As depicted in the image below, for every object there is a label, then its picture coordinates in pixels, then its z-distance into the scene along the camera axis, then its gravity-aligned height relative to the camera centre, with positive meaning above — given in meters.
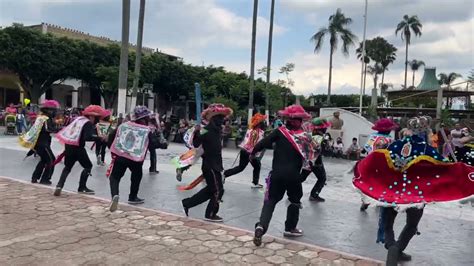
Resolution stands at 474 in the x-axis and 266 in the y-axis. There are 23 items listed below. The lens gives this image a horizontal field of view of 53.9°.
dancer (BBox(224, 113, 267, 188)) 9.16 -0.39
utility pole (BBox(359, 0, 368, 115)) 24.29 +2.99
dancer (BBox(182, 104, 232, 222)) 6.34 -0.57
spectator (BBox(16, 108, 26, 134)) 21.17 -0.64
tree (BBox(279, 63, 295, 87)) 30.19 +3.55
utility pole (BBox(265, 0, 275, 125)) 24.42 +4.12
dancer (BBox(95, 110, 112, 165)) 8.35 -0.41
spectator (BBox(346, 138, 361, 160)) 16.71 -0.85
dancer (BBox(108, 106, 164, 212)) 6.86 -0.44
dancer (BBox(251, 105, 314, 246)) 5.49 -0.40
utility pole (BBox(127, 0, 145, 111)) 18.44 +2.62
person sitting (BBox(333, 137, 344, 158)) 17.12 -0.83
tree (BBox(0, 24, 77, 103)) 29.88 +3.44
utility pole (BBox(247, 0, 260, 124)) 22.16 +3.64
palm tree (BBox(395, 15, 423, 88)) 54.03 +12.24
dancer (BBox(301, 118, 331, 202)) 8.32 -0.74
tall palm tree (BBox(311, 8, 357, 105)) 39.72 +8.08
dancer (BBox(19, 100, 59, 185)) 8.54 -0.56
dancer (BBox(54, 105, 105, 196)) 7.49 -0.42
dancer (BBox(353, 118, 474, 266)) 4.59 -0.50
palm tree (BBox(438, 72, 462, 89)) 58.69 +7.20
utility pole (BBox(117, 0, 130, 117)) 15.66 +1.88
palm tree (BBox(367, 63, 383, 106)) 57.32 +7.32
